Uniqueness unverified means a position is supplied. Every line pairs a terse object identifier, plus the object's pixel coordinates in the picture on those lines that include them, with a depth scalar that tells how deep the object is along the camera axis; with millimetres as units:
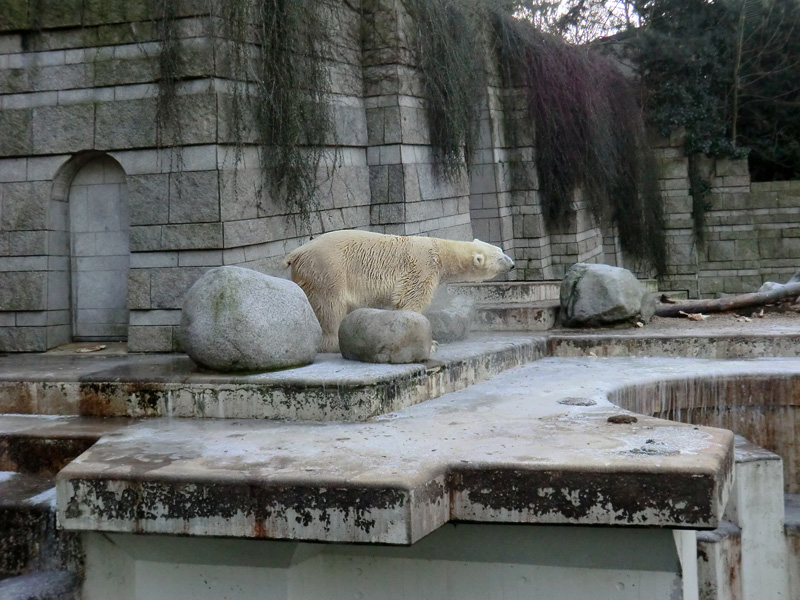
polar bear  6293
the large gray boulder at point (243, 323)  5418
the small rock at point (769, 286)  9466
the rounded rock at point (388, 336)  5652
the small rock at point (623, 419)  4668
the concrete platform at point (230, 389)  5117
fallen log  9273
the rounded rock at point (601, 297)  8281
